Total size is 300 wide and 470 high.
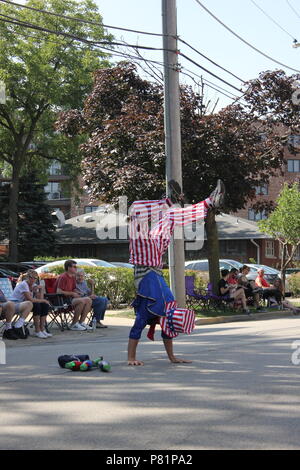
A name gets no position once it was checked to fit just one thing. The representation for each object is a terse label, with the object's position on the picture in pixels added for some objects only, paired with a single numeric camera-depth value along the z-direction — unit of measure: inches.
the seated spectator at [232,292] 870.4
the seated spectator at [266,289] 936.3
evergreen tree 1980.8
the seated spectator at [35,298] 586.6
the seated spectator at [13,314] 558.6
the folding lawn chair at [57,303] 643.5
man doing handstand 387.5
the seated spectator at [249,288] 920.9
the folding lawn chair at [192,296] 860.0
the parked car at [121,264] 1436.3
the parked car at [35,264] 1549.7
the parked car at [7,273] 1367.6
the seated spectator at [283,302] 893.2
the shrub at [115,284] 986.7
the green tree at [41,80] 1777.8
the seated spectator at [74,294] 646.5
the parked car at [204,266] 1343.5
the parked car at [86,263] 1186.7
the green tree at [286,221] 1298.0
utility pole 761.0
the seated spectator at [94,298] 669.9
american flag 386.6
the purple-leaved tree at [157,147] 832.9
